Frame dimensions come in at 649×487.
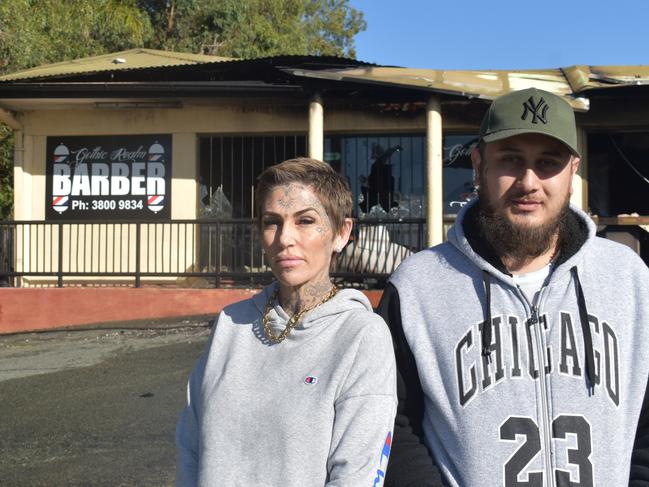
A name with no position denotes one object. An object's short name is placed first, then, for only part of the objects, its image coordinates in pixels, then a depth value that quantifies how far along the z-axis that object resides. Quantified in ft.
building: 38.29
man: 7.18
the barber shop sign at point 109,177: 45.75
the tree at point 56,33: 57.62
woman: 6.72
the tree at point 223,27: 84.23
